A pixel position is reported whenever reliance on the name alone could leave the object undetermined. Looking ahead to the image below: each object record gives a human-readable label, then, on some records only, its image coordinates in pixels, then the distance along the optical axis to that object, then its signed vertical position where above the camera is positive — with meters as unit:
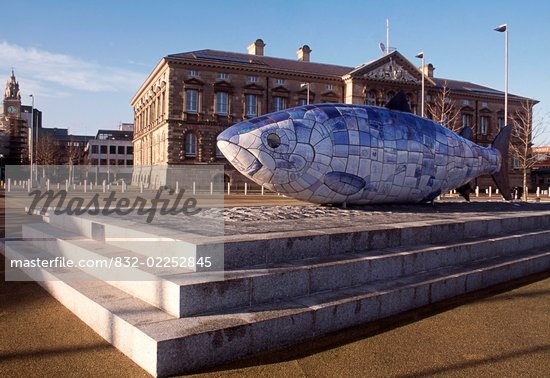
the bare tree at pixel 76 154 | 74.98 +4.53
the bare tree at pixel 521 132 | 52.28 +6.90
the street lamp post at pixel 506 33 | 27.96 +9.70
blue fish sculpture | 8.17 +0.60
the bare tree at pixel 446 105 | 54.13 +9.81
